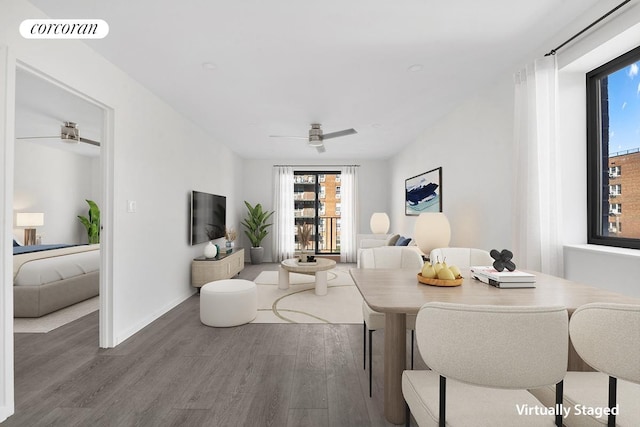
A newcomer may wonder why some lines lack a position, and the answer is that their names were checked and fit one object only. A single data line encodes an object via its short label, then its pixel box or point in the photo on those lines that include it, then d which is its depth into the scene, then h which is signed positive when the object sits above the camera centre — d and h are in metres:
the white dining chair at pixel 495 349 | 0.87 -0.41
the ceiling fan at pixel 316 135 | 4.34 +1.16
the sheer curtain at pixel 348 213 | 7.14 +0.05
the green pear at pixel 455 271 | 1.69 -0.32
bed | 3.21 -0.75
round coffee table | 4.12 -0.77
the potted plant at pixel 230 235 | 5.49 -0.38
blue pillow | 4.91 -0.45
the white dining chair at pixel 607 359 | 0.82 -0.41
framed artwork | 4.29 +0.36
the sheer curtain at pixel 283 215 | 7.13 +0.00
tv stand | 4.25 -0.79
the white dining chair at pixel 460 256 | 2.45 -0.34
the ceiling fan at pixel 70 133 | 4.20 +1.18
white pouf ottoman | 3.03 -0.93
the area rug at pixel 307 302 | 3.29 -1.12
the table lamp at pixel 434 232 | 3.46 -0.20
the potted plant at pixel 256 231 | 6.82 -0.37
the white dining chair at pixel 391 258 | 2.58 -0.38
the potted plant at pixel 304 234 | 5.07 -0.33
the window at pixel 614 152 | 1.95 +0.44
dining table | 1.30 -0.39
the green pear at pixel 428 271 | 1.69 -0.33
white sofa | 5.79 -0.51
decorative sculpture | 1.72 -0.27
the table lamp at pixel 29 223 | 5.16 -0.13
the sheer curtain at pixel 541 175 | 2.23 +0.30
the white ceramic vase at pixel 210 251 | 4.41 -0.53
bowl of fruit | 1.62 -0.34
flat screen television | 4.25 -0.03
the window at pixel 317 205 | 7.43 +0.25
